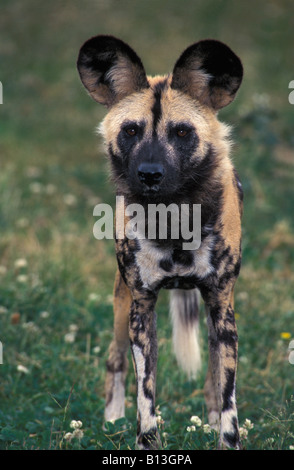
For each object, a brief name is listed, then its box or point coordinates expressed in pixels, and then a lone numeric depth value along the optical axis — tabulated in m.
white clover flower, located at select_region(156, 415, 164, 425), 5.33
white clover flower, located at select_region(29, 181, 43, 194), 11.49
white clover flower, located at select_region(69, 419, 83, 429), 5.48
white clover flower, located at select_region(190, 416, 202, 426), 5.41
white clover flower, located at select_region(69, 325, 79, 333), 7.57
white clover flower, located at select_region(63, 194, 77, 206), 11.43
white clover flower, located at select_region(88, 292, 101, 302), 8.11
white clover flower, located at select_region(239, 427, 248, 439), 5.32
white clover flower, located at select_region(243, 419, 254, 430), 5.35
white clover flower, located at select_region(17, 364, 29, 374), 6.64
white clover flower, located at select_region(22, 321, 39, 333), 7.38
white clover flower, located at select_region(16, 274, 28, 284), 8.18
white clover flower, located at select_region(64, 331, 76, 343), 7.30
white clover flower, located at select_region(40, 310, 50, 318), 7.65
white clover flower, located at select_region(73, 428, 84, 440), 5.43
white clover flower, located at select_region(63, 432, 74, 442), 5.36
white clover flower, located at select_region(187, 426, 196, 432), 5.29
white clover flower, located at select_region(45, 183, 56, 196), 11.57
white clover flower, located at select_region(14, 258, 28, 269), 8.45
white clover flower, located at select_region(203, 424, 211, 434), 5.35
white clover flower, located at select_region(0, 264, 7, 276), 8.61
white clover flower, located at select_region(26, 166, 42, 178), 12.54
